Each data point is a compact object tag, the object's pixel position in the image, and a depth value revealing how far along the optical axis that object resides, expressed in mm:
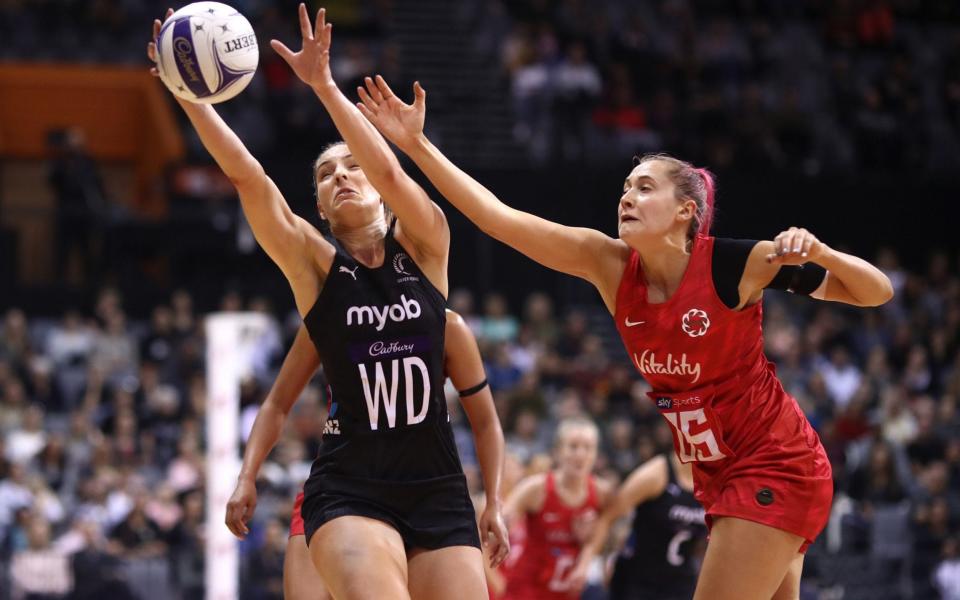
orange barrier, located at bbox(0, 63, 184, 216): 18953
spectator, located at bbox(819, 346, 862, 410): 16188
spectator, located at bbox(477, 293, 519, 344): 16344
